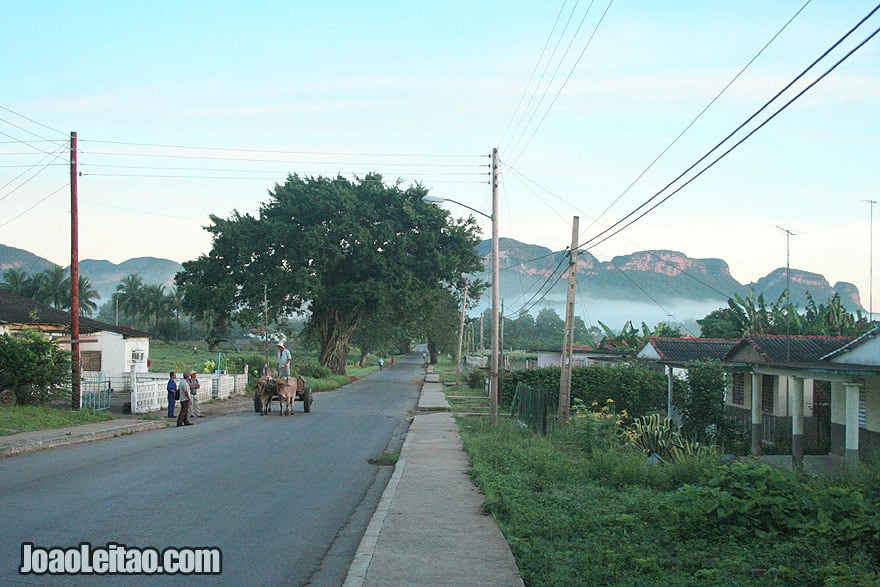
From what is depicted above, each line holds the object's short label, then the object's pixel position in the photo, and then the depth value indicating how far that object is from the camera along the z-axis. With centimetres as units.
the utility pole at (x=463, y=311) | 5906
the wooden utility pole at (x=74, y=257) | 2448
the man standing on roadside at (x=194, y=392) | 2575
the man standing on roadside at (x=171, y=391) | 2523
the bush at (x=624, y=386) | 3089
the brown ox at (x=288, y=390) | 2703
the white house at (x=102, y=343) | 3341
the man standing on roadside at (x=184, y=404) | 2303
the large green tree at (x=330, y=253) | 5053
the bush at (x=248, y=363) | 4438
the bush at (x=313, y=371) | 5180
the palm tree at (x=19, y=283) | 10781
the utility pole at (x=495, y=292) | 2695
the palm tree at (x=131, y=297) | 14100
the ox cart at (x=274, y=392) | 2703
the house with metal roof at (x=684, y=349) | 3556
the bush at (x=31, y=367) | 2136
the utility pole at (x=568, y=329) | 2378
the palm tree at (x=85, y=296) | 11274
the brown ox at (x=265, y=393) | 2709
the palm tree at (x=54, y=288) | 11238
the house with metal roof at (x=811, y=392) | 1859
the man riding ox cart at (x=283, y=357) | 2816
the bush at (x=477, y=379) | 5250
